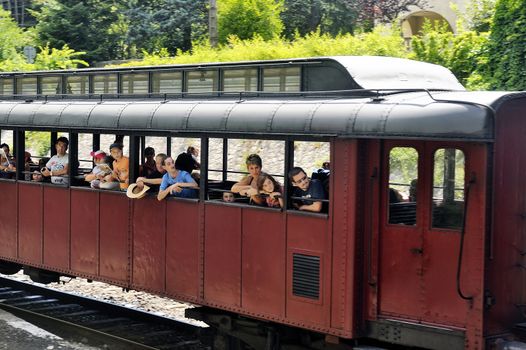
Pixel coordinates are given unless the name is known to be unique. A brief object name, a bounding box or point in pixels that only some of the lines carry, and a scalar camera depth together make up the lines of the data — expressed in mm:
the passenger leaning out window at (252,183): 18047
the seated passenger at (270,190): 17687
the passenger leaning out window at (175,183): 19678
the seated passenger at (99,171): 21922
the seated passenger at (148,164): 21172
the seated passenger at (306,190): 16859
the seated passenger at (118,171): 21281
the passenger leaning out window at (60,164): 23312
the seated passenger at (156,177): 20250
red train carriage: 14883
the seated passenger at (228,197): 18625
